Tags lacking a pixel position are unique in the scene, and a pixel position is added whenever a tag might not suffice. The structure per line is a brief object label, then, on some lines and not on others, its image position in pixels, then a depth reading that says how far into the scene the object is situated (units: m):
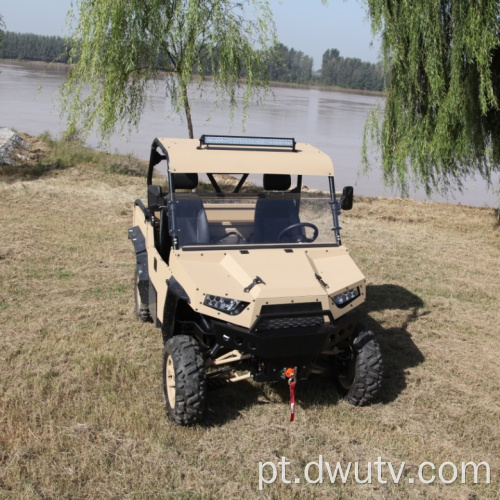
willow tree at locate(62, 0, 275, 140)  13.97
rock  16.02
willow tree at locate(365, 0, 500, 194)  11.06
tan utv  4.55
